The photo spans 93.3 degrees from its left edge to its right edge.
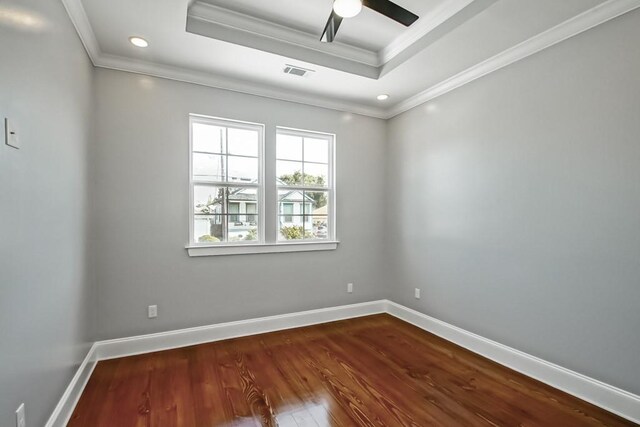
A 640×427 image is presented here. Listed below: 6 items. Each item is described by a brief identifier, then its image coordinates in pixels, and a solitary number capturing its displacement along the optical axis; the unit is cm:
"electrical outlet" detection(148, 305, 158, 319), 282
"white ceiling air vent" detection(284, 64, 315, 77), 285
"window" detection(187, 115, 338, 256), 311
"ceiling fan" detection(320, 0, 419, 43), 175
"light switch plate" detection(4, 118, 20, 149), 125
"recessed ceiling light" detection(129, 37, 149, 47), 240
